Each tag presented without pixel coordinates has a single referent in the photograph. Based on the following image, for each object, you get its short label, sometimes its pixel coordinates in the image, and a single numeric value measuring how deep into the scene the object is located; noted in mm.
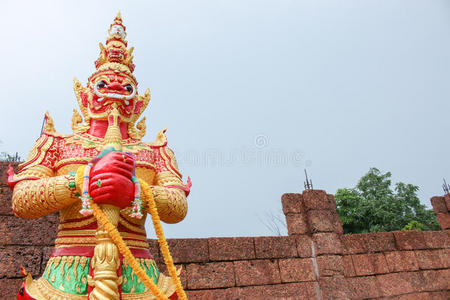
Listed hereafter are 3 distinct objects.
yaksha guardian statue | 1805
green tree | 13297
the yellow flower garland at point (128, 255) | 1775
